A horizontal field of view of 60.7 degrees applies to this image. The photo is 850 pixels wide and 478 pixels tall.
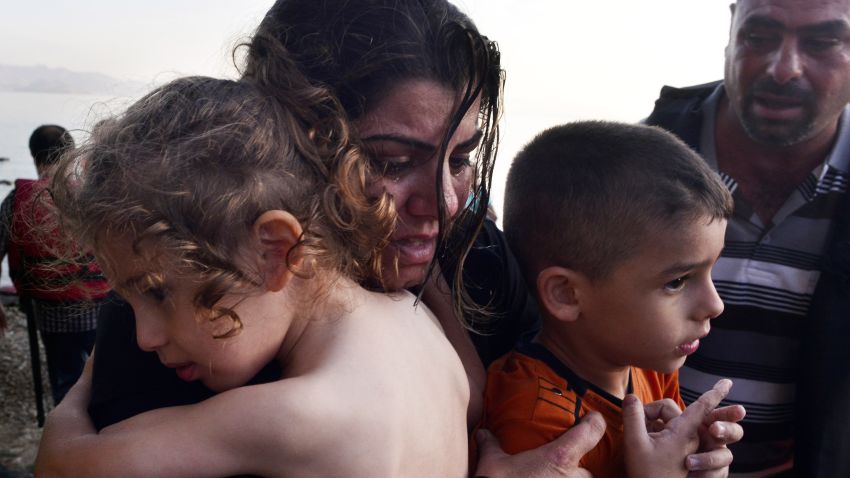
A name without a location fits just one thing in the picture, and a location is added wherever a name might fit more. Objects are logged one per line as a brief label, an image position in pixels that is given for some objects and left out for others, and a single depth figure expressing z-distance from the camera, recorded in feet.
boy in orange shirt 1.69
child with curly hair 1.20
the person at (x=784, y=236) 2.54
